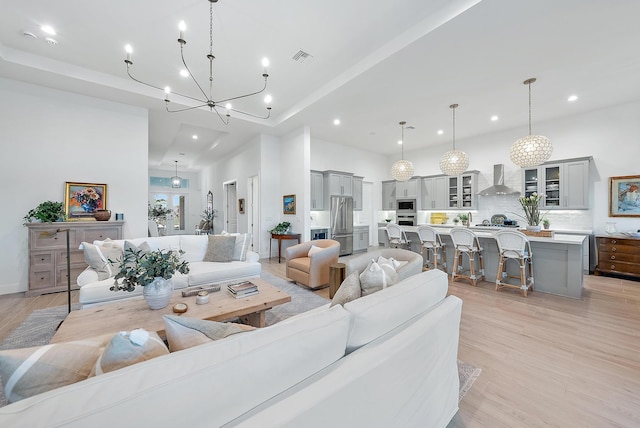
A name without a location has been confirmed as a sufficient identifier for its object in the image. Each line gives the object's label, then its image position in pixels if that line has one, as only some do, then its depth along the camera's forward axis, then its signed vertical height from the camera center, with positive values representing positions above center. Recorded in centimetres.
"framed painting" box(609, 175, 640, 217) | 460 +35
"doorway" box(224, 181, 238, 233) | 879 +26
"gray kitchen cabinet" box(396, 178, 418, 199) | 762 +78
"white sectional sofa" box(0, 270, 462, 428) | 59 -53
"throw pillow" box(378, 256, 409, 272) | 226 -46
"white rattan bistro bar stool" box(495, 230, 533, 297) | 364 -61
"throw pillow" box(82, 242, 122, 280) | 291 -58
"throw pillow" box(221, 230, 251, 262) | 393 -56
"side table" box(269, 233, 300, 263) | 588 -58
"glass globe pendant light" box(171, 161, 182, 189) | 1056 +137
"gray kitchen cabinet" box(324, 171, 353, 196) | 677 +87
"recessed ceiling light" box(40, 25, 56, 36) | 300 +228
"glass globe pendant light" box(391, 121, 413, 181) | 555 +99
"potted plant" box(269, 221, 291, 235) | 604 -38
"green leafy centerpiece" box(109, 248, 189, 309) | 201 -52
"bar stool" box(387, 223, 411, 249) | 515 -51
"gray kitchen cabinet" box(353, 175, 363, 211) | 750 +63
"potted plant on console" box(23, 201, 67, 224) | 378 -1
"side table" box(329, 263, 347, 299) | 343 -89
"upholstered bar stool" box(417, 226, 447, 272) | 461 -62
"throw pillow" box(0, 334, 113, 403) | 68 -47
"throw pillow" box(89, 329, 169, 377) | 77 -46
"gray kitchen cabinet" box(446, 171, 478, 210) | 651 +63
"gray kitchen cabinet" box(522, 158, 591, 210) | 495 +67
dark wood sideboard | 432 -76
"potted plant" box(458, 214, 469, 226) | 657 -15
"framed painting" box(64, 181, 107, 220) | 418 +24
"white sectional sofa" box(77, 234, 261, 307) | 266 -78
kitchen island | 348 -75
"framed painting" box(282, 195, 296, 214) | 608 +23
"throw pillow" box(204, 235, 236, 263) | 381 -57
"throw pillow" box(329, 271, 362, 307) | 161 -53
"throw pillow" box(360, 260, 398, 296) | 175 -48
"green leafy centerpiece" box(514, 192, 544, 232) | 421 +3
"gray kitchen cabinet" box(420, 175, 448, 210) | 705 +61
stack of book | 248 -80
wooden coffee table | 183 -86
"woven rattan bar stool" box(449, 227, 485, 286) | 410 -61
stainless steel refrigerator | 675 -24
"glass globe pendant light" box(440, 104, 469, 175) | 470 +100
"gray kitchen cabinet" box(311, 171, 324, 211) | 660 +61
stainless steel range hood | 588 +65
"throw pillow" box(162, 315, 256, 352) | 96 -49
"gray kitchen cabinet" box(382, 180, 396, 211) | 831 +64
